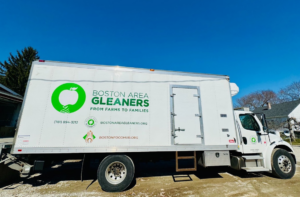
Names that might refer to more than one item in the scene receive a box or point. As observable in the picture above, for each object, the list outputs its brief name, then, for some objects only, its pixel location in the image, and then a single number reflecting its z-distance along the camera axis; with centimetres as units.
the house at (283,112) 2689
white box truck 415
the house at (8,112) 1123
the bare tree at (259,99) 3964
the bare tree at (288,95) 3630
